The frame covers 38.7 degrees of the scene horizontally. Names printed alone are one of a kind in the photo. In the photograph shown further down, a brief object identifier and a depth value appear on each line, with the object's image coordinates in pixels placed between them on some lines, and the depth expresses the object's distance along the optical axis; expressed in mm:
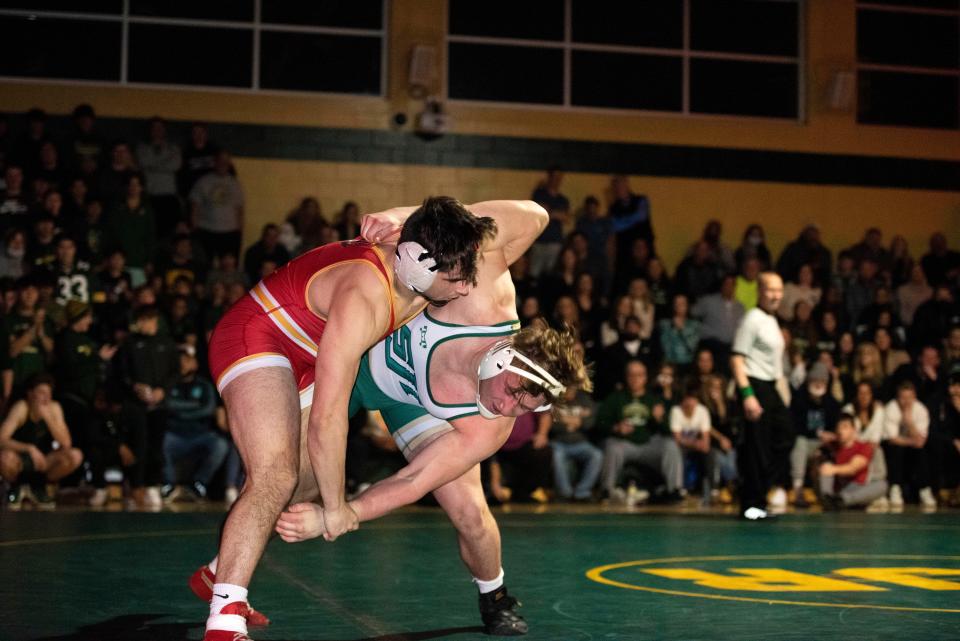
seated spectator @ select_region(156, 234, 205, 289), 12312
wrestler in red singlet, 4340
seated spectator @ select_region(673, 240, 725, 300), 14281
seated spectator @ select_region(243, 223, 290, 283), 12859
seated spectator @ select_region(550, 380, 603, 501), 11484
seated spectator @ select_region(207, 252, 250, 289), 12164
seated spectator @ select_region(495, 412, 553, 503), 11234
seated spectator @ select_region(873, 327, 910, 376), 13188
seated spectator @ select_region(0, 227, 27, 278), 11617
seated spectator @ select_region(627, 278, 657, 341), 13031
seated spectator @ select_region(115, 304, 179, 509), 10555
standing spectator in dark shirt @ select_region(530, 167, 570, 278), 13953
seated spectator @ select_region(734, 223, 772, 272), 15023
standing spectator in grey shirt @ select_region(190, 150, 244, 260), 13469
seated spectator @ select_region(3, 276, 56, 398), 10539
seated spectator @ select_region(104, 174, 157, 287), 12273
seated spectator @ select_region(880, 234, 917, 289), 15422
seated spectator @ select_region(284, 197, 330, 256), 13484
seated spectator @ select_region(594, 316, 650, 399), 12156
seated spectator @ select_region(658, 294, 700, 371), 12805
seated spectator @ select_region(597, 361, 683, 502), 11491
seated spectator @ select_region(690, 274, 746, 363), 13266
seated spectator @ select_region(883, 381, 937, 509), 11961
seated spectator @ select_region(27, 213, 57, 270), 11414
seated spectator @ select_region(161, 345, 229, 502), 10820
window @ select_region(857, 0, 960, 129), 17219
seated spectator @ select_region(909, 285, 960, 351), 13789
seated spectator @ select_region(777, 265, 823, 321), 13984
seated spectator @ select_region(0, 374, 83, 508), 9992
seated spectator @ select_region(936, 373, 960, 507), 12273
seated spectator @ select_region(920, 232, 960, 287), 15617
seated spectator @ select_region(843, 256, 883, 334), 14539
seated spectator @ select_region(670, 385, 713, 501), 11648
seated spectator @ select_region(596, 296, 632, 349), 12469
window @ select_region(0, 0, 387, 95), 14578
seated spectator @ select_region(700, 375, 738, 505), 11836
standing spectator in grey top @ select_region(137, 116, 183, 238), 13281
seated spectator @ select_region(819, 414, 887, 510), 11562
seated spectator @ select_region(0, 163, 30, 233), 12062
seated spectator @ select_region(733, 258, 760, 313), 13867
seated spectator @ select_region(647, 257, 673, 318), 13602
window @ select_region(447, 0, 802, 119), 15883
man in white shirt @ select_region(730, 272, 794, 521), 9422
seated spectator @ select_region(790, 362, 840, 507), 12117
